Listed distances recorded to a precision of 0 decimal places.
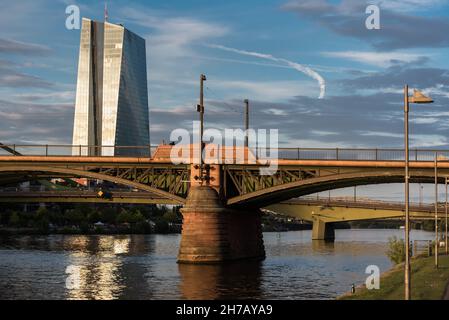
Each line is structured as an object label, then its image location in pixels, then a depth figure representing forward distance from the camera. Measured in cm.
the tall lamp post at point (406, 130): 3350
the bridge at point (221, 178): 7525
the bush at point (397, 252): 7276
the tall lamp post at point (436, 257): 5647
